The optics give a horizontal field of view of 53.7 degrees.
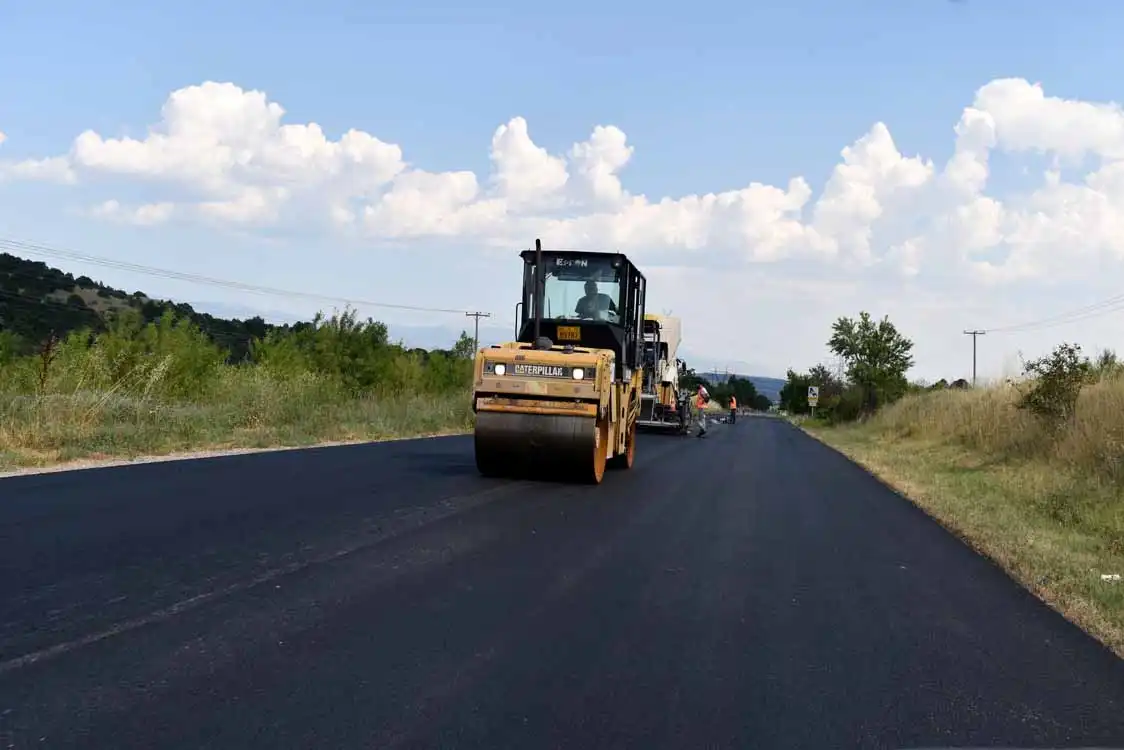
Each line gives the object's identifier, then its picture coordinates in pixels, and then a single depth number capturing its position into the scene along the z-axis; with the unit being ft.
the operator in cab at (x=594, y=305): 57.16
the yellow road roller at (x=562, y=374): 50.14
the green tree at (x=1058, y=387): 74.43
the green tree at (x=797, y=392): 356.18
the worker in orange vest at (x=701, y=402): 137.21
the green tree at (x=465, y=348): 218.38
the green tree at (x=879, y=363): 189.26
